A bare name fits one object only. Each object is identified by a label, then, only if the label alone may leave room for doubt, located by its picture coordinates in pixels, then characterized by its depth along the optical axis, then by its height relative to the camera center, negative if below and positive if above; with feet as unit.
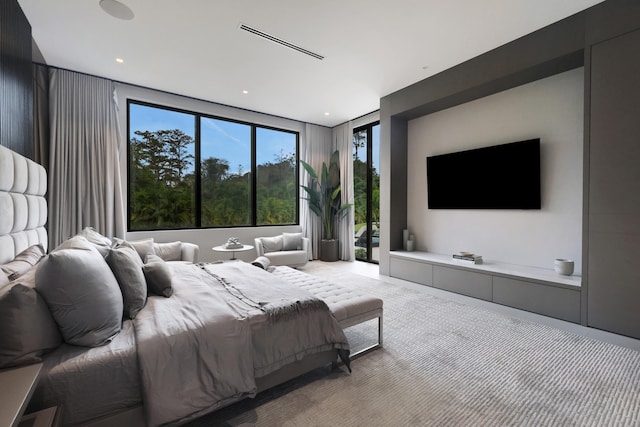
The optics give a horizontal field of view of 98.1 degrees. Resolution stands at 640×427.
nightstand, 2.79 -2.08
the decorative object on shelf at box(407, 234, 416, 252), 15.33 -1.90
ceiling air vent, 9.63 +6.29
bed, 3.94 -2.13
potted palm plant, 19.92 +0.63
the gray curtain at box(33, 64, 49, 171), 11.82 +4.20
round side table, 13.91 -2.00
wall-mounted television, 11.24 +1.45
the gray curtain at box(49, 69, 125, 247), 12.23 +2.43
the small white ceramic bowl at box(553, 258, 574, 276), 9.72 -2.02
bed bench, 7.05 -2.46
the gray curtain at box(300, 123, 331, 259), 20.56 +3.71
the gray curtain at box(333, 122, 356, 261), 19.90 +1.50
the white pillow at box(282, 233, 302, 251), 17.77 -2.06
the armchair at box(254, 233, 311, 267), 16.39 -2.46
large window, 14.87 +2.35
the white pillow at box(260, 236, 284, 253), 17.10 -2.10
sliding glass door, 18.76 +1.34
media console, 9.12 -2.85
